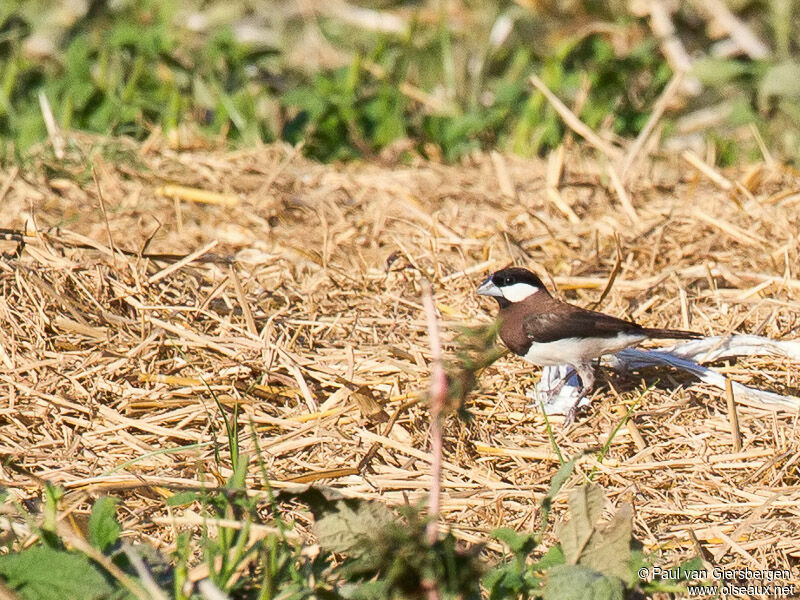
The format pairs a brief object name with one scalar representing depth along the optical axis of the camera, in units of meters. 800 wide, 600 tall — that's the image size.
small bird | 7.29
